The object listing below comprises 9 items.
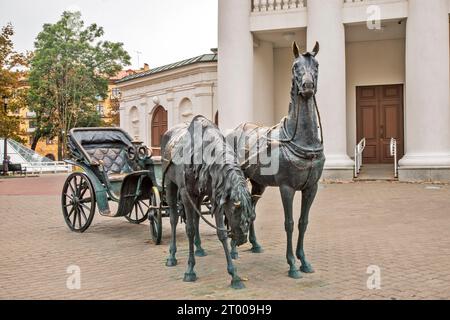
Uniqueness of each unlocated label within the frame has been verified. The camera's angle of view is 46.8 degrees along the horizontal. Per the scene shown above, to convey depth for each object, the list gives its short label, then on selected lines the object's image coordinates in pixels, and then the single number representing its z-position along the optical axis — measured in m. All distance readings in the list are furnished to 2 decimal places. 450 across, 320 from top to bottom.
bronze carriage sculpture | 8.55
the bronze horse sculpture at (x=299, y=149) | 5.56
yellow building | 49.97
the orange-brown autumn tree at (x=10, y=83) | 28.92
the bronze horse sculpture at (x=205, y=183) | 4.99
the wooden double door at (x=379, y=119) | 21.38
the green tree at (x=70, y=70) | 42.50
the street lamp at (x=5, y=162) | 32.47
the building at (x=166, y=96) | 25.22
